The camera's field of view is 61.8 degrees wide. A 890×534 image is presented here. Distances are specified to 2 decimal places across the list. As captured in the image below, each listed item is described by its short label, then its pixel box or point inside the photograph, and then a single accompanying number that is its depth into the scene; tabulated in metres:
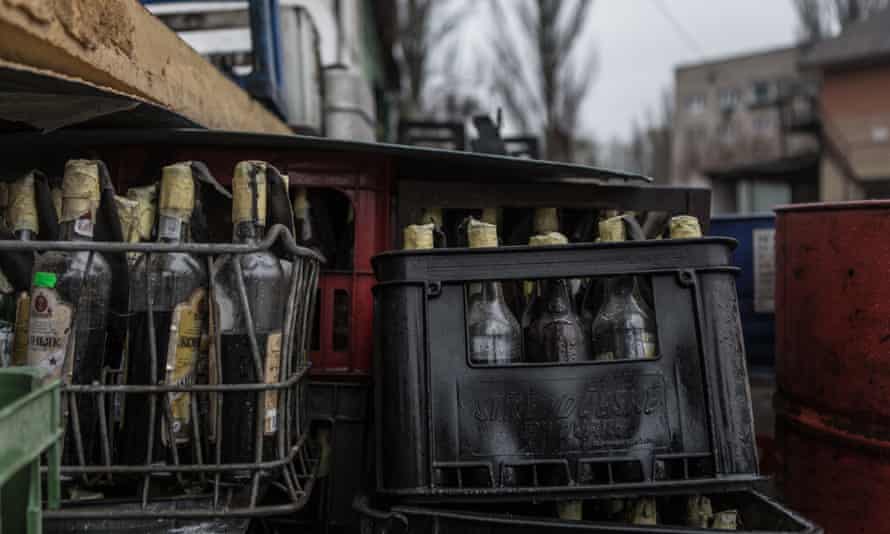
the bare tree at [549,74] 19.89
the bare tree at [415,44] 18.78
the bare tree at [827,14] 25.80
